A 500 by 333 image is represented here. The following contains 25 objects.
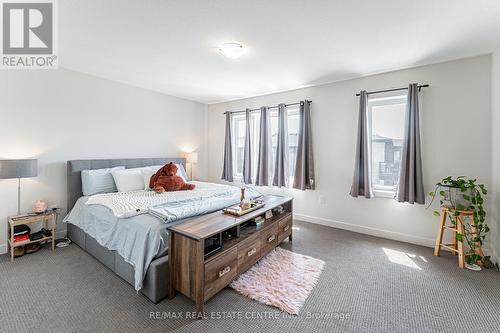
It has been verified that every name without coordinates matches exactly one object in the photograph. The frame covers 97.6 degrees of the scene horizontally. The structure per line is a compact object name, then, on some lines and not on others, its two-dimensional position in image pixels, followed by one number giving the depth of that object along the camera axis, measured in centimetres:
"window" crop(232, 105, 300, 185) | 403
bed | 179
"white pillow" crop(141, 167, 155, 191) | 332
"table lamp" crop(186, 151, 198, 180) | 456
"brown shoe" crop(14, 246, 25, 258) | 253
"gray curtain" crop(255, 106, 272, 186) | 421
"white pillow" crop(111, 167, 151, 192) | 315
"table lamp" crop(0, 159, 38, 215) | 237
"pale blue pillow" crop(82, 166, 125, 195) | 300
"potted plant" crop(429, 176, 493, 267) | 233
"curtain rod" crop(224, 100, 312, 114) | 397
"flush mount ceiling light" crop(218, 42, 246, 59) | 236
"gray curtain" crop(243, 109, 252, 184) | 447
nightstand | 245
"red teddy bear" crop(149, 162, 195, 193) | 324
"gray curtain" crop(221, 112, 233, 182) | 478
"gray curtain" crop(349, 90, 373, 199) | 321
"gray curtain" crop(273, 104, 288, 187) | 400
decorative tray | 219
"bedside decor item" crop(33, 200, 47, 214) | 270
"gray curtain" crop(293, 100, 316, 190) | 374
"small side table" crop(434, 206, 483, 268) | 237
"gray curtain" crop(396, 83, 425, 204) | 284
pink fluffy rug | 183
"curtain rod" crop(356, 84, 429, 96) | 283
